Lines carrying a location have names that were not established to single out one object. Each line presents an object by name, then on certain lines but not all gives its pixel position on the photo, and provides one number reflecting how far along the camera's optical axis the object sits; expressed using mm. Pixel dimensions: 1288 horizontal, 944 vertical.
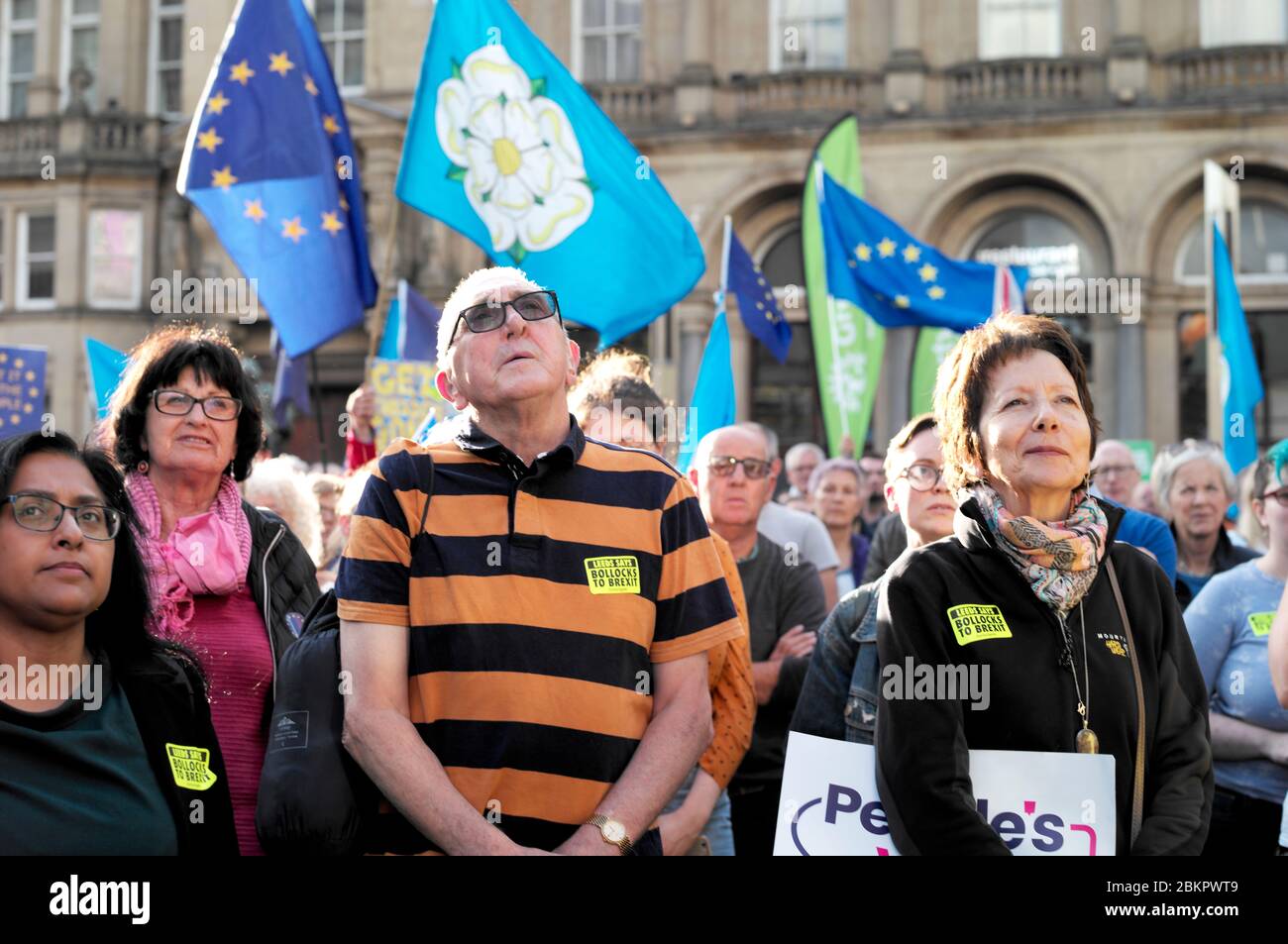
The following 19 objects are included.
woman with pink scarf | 3723
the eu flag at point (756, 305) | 11320
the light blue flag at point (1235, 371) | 10547
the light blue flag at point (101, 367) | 9023
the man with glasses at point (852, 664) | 3379
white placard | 3004
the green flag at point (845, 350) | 12172
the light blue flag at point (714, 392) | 8289
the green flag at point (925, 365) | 14645
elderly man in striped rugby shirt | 2992
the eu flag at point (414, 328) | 12422
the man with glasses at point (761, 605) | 4910
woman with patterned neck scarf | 3020
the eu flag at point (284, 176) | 7066
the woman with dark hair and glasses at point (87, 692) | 2771
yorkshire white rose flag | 6680
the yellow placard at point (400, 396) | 9070
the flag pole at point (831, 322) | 11044
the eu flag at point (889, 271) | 10695
